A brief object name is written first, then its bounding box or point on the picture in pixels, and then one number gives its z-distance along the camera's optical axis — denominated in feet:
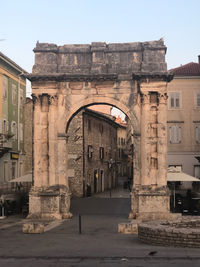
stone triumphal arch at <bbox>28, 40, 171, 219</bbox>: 80.79
